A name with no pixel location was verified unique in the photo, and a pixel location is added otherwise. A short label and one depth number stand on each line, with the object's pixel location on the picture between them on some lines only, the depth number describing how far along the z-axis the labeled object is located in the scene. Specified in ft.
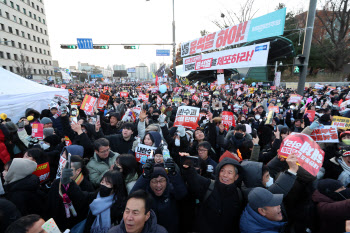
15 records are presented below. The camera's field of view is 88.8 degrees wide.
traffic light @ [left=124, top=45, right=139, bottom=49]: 50.16
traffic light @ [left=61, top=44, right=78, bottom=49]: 48.36
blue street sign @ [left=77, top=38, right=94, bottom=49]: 46.74
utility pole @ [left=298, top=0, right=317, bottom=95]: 26.84
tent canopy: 28.68
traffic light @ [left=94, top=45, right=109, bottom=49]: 49.67
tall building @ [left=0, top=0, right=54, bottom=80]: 133.49
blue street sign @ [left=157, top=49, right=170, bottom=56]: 51.89
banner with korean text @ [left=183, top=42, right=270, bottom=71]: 31.24
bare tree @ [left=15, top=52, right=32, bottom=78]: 123.89
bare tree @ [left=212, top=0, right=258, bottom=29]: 78.03
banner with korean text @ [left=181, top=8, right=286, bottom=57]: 29.88
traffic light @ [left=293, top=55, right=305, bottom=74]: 28.69
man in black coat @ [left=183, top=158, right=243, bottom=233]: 6.79
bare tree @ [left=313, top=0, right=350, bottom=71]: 83.46
